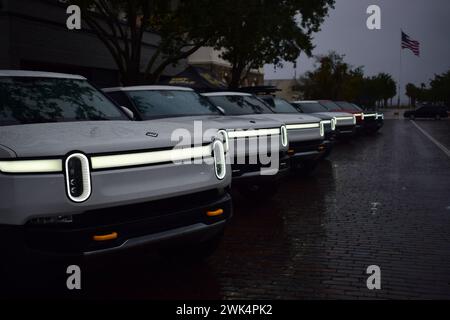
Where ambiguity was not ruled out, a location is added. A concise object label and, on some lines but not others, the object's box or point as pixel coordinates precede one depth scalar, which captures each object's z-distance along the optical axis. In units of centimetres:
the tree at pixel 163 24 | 1886
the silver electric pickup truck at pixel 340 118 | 1778
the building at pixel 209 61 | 5091
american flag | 4347
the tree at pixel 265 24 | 1881
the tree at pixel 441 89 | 8667
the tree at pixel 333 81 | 6781
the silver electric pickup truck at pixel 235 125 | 677
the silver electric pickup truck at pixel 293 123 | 930
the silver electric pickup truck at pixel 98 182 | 330
